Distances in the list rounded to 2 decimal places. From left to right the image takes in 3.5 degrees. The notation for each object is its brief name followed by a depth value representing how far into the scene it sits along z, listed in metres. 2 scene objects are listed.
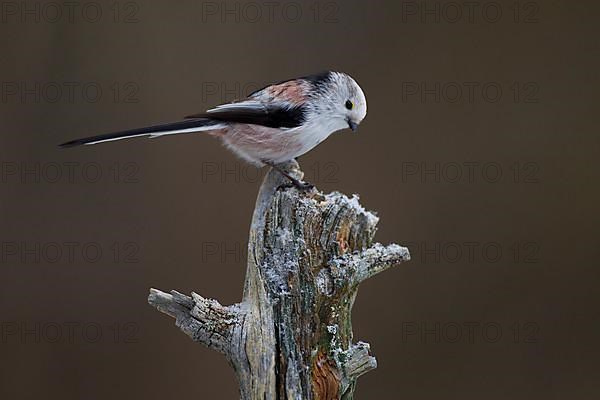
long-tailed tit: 4.24
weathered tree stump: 4.20
